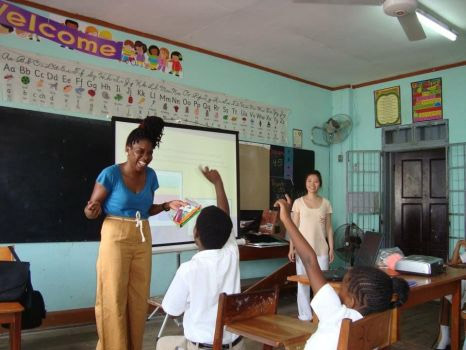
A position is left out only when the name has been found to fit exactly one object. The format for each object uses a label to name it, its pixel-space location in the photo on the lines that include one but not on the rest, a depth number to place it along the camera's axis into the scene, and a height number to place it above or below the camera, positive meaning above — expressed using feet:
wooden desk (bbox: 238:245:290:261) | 15.24 -2.41
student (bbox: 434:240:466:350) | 10.56 -3.12
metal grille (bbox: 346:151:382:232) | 19.19 -0.28
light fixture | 12.00 +4.33
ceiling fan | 10.72 +4.10
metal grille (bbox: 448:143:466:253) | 16.90 -0.27
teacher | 7.55 -1.12
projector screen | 11.27 +0.49
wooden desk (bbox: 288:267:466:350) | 8.00 -1.97
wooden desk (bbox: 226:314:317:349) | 5.36 -1.84
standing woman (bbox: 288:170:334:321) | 13.65 -1.29
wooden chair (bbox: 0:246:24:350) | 7.70 -2.34
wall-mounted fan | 20.20 +2.30
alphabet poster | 12.06 +2.63
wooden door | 17.97 -0.82
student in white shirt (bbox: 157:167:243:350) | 5.76 -1.29
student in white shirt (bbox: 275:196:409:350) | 4.70 -1.27
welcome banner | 11.86 +4.13
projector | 8.73 -1.60
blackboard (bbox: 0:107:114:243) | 11.71 +0.25
